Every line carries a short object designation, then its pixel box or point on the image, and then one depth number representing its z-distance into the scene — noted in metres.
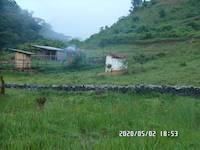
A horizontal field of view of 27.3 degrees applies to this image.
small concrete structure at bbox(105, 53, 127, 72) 33.05
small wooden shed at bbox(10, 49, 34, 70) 38.66
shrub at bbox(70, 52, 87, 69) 38.31
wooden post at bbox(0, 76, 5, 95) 19.23
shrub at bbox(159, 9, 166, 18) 59.81
